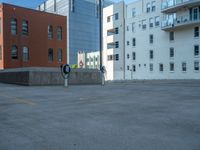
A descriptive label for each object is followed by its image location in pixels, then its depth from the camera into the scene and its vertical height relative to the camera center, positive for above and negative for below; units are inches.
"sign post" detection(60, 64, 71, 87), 555.1 +10.9
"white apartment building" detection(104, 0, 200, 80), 1217.3 +248.5
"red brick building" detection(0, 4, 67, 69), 983.9 +203.4
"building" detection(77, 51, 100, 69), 2385.2 +193.0
